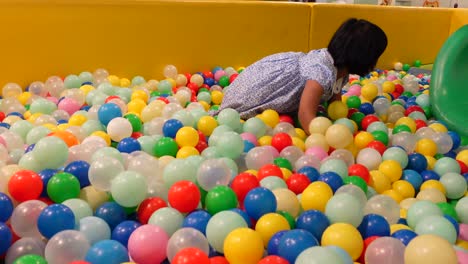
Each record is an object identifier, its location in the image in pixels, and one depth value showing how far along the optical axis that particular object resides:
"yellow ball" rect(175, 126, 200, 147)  1.22
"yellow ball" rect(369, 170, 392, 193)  1.08
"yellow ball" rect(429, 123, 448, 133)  1.47
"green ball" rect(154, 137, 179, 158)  1.19
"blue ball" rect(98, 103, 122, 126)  1.35
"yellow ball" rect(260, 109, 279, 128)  1.47
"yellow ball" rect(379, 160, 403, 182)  1.13
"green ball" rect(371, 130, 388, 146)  1.33
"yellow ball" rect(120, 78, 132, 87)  1.84
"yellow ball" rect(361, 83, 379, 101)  1.80
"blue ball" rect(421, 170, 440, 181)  1.16
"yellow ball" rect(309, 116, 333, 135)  1.34
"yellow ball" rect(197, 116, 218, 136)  1.36
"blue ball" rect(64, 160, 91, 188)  0.98
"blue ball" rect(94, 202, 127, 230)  0.89
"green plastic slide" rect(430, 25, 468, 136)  1.64
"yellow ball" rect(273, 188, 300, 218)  0.91
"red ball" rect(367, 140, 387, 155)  1.26
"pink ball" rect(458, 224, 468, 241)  0.88
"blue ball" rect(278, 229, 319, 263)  0.73
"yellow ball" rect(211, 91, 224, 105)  1.86
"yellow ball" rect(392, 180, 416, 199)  1.07
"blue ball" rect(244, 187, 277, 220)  0.87
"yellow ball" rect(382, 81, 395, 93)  1.99
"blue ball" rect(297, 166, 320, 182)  1.06
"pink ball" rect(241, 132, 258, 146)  1.30
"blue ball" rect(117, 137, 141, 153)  1.17
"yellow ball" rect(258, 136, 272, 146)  1.32
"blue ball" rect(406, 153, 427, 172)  1.21
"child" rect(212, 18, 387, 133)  1.45
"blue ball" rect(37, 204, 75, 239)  0.80
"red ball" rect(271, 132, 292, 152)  1.27
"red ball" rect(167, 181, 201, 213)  0.90
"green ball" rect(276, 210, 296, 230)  0.87
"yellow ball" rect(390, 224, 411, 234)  0.86
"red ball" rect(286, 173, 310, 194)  1.02
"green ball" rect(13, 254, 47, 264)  0.70
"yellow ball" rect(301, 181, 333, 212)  0.91
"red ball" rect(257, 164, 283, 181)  1.05
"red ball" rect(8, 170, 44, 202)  0.89
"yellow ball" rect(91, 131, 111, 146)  1.24
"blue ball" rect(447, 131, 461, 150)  1.40
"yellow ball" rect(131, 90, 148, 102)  1.63
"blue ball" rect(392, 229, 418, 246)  0.80
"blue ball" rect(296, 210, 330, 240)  0.83
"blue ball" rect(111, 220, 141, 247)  0.84
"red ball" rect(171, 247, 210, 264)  0.69
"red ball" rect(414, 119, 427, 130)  1.51
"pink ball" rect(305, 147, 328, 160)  1.22
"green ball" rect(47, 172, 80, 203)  0.91
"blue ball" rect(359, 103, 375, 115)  1.65
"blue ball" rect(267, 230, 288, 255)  0.77
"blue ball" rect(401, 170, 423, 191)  1.12
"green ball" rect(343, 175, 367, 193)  1.01
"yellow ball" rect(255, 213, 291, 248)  0.81
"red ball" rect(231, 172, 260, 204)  0.96
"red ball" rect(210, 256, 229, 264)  0.76
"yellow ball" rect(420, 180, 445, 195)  1.08
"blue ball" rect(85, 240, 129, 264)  0.75
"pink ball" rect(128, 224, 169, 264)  0.79
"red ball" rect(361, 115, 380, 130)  1.50
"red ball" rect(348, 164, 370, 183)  1.07
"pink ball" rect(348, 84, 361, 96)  1.89
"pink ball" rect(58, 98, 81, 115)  1.53
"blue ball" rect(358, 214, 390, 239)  0.84
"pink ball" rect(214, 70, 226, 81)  2.10
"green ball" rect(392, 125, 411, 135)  1.41
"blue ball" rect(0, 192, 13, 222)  0.84
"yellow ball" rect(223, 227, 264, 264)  0.74
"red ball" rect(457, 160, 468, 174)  1.21
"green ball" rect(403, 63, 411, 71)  2.69
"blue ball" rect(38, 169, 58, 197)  0.95
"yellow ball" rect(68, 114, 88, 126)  1.36
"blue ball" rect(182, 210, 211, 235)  0.85
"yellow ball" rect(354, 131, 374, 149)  1.32
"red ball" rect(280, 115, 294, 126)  1.52
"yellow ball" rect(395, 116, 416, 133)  1.48
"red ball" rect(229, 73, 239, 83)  2.07
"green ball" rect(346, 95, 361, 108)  1.68
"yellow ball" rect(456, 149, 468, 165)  1.25
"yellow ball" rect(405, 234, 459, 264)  0.69
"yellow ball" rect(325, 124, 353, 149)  1.25
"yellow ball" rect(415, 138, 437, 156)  1.30
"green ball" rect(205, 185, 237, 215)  0.90
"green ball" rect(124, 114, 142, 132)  1.35
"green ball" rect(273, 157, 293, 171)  1.14
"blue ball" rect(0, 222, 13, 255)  0.77
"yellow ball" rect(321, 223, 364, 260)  0.76
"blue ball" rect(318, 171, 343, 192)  1.00
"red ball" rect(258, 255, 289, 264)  0.71
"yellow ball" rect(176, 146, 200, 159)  1.15
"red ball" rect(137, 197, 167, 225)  0.91
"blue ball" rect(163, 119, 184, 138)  1.29
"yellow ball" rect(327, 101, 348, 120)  1.51
